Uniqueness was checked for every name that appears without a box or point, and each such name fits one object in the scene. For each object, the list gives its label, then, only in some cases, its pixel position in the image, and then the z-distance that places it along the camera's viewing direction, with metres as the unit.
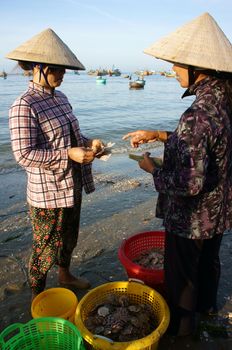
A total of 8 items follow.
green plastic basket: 2.17
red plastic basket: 3.06
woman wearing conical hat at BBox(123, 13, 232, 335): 2.19
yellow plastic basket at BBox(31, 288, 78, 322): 2.92
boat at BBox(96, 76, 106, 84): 65.11
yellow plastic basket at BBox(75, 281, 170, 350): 2.18
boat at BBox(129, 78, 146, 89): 52.68
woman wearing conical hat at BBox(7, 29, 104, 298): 2.73
